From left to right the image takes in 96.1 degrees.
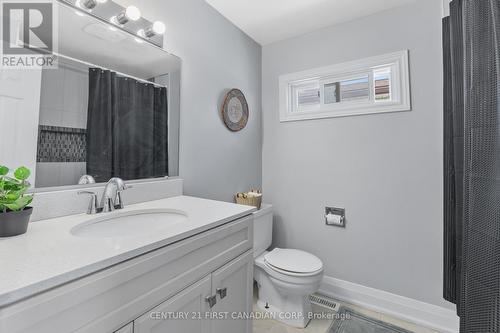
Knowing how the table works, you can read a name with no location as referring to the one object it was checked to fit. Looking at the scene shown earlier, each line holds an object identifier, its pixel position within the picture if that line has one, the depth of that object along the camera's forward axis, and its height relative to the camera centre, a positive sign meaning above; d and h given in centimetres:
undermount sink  94 -25
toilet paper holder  193 -39
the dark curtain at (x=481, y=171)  71 +0
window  176 +74
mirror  91 +30
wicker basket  189 -24
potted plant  70 -11
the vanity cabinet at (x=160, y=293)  50 -36
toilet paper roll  193 -42
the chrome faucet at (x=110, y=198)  103 -13
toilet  151 -75
